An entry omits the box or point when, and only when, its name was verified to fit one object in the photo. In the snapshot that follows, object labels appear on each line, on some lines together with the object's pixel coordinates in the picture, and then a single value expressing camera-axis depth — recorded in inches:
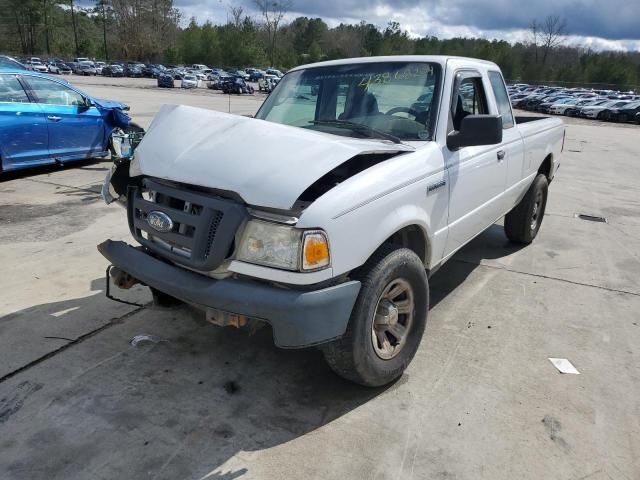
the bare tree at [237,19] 3988.7
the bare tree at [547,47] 3899.4
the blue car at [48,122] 312.5
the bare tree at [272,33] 4050.2
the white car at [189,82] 2044.8
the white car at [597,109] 1389.0
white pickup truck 101.2
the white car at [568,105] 1497.3
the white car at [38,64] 2521.5
